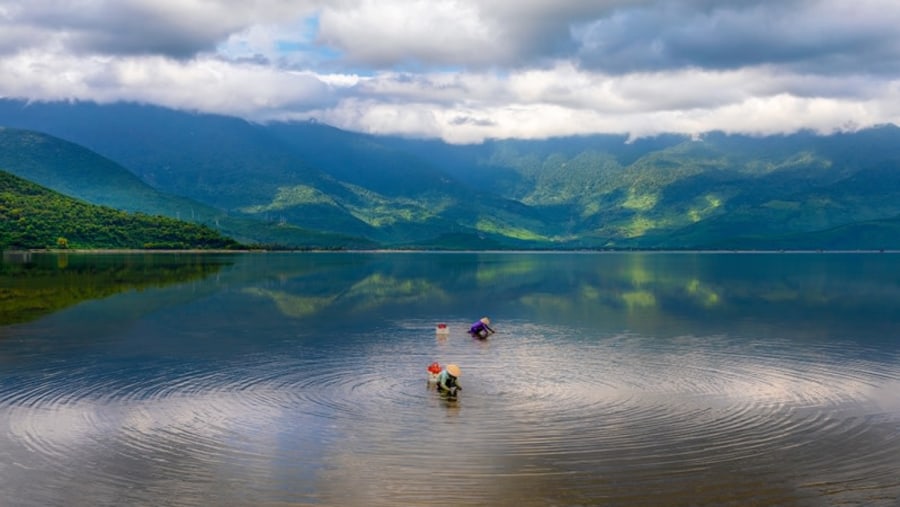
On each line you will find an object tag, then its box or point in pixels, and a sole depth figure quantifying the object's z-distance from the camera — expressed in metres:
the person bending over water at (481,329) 62.78
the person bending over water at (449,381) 39.62
